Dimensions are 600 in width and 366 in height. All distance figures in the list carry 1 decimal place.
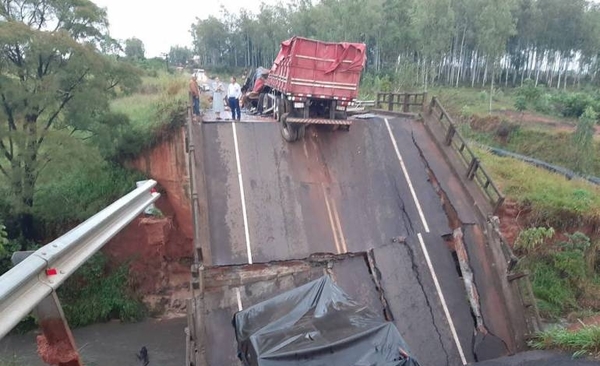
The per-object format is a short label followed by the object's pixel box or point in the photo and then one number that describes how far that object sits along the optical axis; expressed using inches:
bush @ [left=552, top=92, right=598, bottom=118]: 1241.4
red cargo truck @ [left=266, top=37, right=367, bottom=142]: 446.0
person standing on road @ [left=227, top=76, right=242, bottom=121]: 569.0
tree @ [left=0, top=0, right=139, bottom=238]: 611.8
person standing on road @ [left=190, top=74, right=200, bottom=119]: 546.9
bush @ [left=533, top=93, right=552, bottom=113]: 1301.3
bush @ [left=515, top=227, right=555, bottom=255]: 560.7
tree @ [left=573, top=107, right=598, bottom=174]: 848.9
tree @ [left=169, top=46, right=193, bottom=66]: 3474.4
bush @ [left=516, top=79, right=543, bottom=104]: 1298.0
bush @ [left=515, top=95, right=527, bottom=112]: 1262.3
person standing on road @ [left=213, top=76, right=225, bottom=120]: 707.4
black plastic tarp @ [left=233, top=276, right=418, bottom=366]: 207.9
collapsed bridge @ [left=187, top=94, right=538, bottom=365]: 338.0
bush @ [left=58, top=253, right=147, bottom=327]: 656.4
